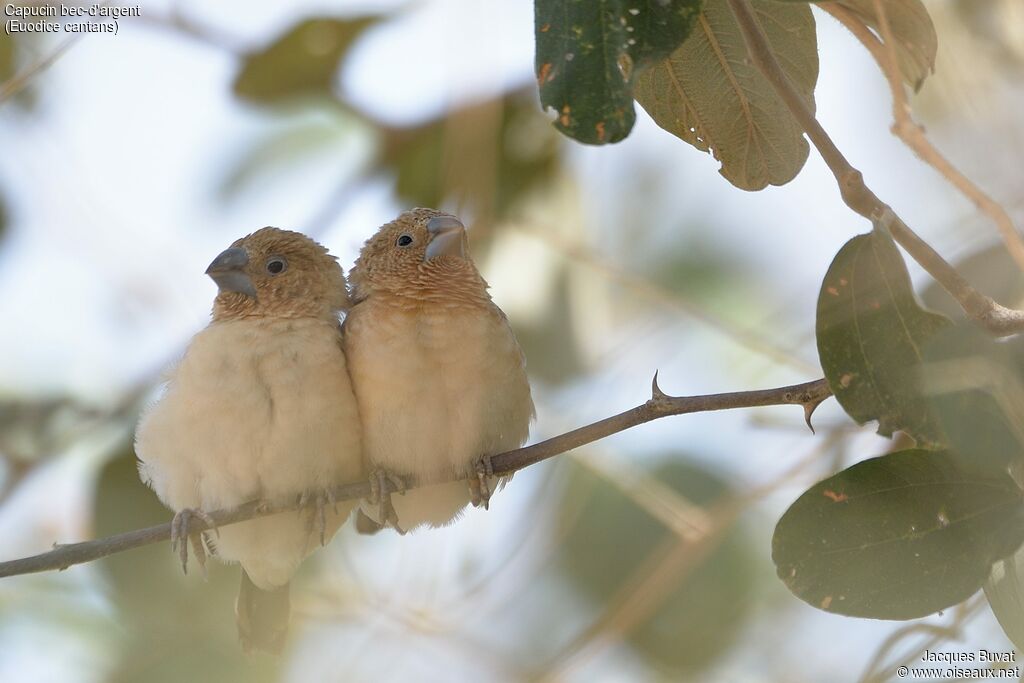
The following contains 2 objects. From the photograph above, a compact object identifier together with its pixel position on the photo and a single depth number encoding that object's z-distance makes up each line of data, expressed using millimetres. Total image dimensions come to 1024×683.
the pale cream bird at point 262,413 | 7023
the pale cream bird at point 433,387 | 7004
